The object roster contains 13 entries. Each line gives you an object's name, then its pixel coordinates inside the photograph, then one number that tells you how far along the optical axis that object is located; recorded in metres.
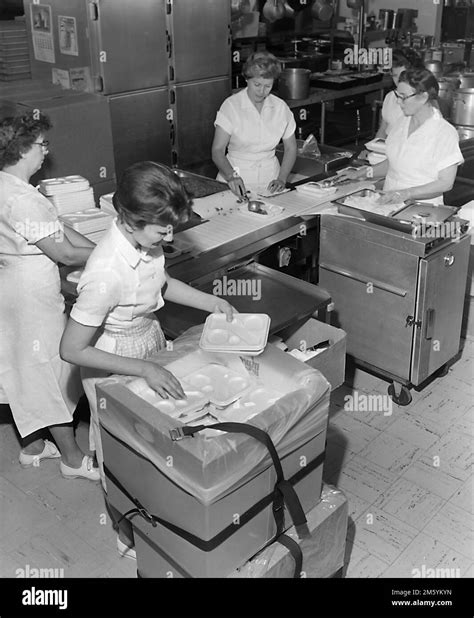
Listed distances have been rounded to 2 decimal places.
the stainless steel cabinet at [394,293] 3.34
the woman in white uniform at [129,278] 2.02
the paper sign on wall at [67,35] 4.78
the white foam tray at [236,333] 2.18
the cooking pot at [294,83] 5.96
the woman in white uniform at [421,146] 3.39
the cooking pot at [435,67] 5.58
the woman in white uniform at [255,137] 3.96
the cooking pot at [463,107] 4.91
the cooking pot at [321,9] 6.78
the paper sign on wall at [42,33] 4.94
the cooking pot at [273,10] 6.22
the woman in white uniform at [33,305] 2.58
